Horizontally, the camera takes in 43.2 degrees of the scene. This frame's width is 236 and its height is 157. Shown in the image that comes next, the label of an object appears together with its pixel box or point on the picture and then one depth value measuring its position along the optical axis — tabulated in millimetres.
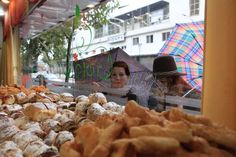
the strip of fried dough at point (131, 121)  576
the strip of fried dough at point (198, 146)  516
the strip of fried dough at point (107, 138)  516
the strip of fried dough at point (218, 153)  514
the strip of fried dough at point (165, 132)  508
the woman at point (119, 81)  2076
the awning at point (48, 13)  3080
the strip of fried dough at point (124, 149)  500
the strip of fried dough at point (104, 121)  655
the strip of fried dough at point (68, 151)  590
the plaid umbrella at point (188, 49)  1493
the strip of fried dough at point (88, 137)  577
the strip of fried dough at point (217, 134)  539
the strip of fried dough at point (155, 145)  488
